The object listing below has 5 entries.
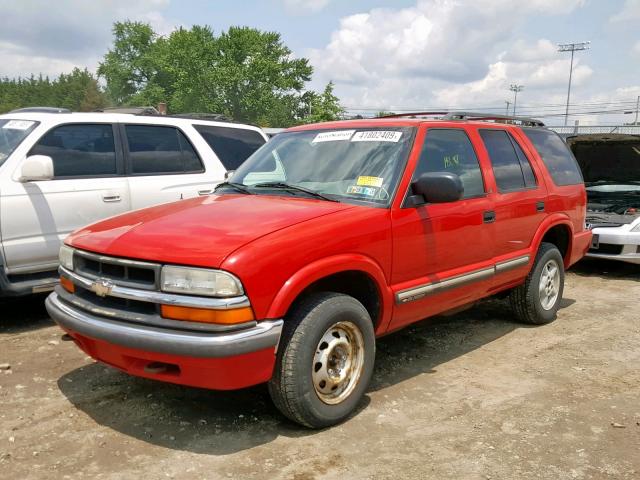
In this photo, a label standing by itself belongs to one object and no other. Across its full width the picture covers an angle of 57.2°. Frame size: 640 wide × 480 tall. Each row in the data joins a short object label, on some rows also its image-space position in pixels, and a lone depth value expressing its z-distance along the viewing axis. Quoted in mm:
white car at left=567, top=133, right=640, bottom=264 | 7668
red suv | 2951
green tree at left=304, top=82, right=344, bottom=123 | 48719
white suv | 4984
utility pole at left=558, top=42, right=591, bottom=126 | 63519
